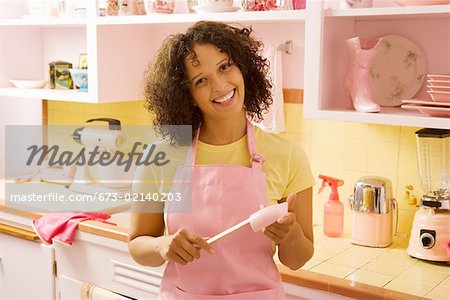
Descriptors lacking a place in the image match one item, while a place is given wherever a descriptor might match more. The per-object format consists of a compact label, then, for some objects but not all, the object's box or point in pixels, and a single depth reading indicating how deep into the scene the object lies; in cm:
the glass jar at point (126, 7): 248
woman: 150
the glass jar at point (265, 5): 208
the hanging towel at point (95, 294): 223
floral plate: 207
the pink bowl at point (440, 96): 179
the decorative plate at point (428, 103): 178
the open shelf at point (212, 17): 202
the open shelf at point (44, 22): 261
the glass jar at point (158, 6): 239
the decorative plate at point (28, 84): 298
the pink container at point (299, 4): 210
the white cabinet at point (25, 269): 247
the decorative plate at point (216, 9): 219
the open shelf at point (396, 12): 175
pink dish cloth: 235
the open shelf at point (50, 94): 262
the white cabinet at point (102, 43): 236
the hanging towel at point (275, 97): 231
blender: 193
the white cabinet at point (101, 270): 218
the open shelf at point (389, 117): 178
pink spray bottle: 222
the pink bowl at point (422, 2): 178
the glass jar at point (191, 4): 235
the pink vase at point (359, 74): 197
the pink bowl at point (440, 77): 181
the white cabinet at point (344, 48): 185
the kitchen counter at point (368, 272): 170
